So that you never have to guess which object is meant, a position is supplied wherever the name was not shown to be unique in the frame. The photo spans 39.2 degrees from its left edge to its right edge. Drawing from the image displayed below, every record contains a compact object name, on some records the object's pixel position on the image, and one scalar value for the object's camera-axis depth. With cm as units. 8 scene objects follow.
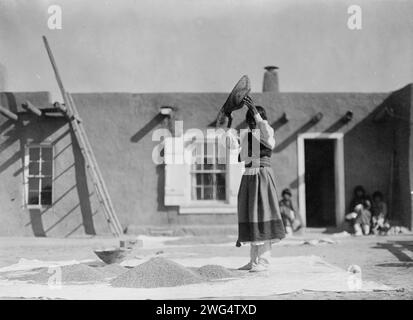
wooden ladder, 1158
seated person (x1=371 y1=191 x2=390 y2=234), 1160
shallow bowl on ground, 680
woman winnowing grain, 611
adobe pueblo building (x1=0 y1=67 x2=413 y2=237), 1196
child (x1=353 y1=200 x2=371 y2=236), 1163
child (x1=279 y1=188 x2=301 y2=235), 1168
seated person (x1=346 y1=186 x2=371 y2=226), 1172
